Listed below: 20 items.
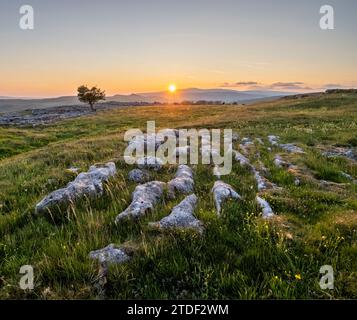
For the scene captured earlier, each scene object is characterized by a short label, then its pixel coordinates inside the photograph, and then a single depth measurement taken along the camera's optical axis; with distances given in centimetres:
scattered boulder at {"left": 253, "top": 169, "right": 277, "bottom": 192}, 922
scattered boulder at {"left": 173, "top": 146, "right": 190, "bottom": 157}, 1369
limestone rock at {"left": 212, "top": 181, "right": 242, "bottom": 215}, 753
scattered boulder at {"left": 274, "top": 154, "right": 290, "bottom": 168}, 1255
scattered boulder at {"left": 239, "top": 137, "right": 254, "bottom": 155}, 1634
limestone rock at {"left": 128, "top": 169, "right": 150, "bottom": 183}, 1022
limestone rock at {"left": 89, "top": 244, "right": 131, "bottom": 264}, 514
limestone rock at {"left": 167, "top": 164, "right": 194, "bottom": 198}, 860
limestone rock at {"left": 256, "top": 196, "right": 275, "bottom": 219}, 672
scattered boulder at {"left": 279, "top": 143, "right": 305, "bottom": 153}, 1588
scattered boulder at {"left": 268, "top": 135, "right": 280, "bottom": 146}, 1909
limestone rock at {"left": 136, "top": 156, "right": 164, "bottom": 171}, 1154
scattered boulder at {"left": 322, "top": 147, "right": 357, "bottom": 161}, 1511
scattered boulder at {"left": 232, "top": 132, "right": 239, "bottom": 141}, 2138
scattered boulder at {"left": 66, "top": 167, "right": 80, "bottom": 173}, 1182
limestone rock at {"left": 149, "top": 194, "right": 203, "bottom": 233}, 615
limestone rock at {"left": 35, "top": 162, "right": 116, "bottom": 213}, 784
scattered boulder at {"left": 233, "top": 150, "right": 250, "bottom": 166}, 1257
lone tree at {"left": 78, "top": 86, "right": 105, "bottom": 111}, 10150
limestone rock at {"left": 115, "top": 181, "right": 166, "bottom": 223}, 686
